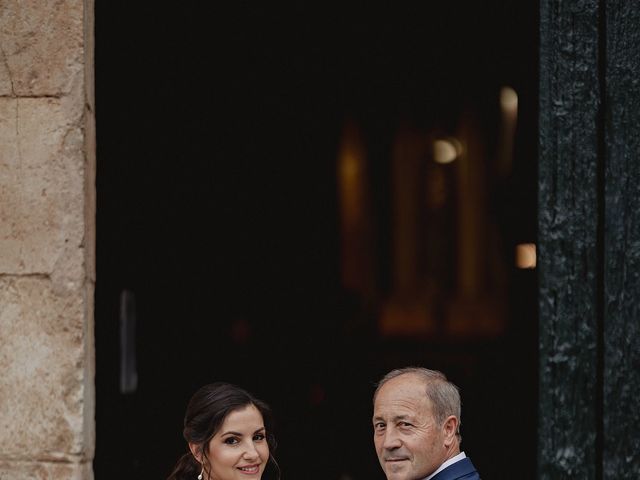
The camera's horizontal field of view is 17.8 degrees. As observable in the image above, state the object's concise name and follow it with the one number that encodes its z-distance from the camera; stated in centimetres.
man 553
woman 609
